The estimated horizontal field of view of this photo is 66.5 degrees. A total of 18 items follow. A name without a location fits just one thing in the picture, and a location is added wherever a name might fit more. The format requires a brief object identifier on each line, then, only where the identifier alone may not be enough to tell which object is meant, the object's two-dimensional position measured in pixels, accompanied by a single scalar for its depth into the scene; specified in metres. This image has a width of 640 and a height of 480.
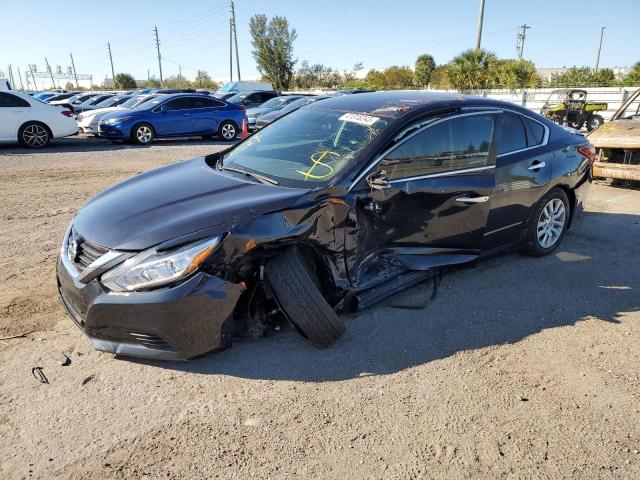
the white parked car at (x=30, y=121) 12.45
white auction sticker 3.69
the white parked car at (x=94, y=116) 15.73
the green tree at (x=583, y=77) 33.94
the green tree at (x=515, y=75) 29.09
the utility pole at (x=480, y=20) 27.35
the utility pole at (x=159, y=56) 69.19
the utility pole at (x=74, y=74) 102.19
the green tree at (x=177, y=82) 86.03
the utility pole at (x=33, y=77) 108.06
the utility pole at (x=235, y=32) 54.01
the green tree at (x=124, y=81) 70.19
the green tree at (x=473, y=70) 28.72
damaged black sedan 2.74
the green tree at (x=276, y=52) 53.36
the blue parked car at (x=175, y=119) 14.25
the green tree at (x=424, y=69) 47.75
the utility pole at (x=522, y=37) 70.00
